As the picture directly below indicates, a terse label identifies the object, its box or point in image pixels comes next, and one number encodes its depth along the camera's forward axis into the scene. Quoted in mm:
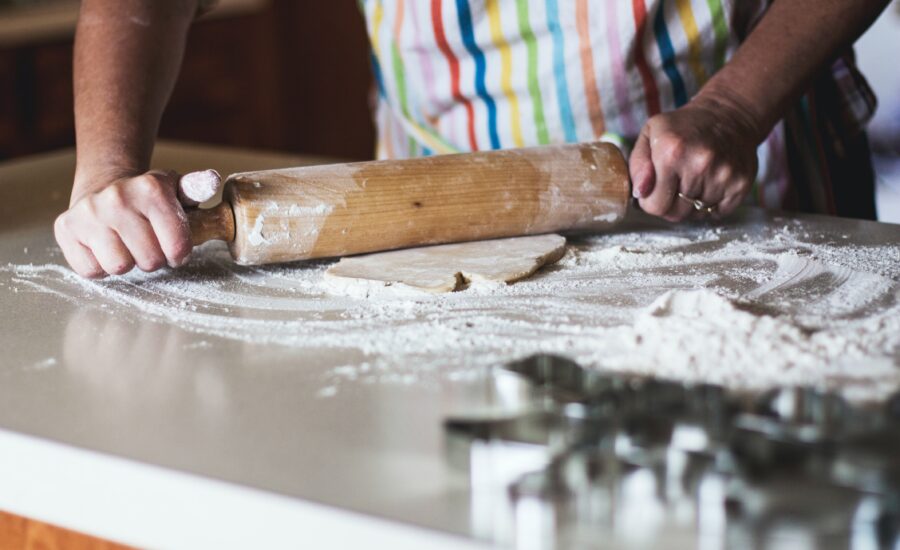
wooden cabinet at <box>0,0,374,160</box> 2779
